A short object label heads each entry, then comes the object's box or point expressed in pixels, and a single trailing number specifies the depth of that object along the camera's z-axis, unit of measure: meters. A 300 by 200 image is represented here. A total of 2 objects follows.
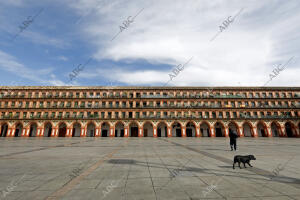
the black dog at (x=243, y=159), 6.26
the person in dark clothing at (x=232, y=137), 11.34
